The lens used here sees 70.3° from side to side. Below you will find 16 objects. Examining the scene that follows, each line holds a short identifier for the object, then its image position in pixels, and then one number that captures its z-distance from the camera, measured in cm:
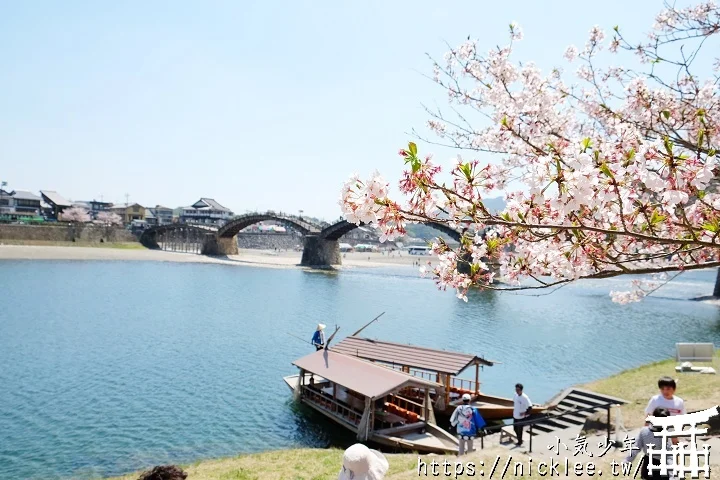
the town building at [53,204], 10850
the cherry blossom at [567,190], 366
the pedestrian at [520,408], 1249
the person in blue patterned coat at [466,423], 1138
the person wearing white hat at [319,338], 2092
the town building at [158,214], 13588
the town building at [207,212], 13612
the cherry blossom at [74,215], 10569
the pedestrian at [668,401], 601
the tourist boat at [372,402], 1434
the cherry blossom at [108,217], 11786
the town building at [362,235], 17310
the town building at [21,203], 10706
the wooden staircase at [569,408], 1402
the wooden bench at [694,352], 1923
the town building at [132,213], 12731
